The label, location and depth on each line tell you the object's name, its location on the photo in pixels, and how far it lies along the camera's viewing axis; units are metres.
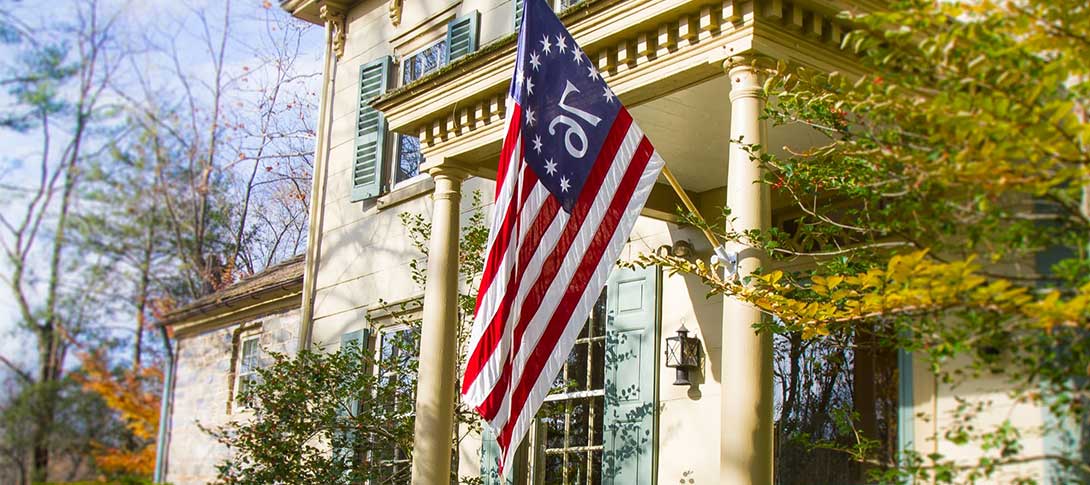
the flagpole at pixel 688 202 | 5.16
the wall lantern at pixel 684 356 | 7.14
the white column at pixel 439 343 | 6.85
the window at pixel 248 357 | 11.91
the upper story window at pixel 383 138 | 10.18
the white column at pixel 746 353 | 4.89
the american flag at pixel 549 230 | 5.29
